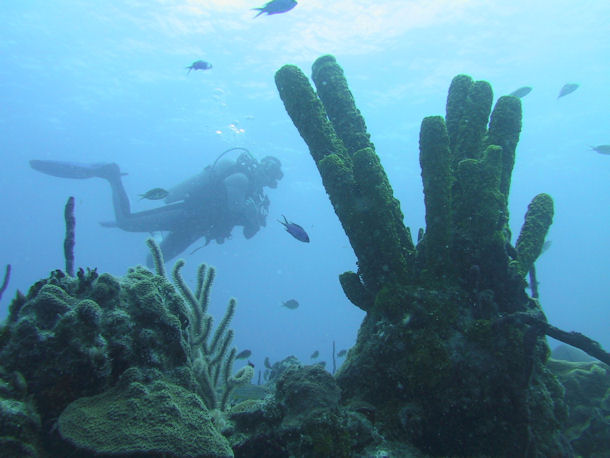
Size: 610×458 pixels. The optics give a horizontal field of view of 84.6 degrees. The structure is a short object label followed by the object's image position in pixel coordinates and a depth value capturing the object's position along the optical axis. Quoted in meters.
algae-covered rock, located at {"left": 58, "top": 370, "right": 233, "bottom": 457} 1.63
